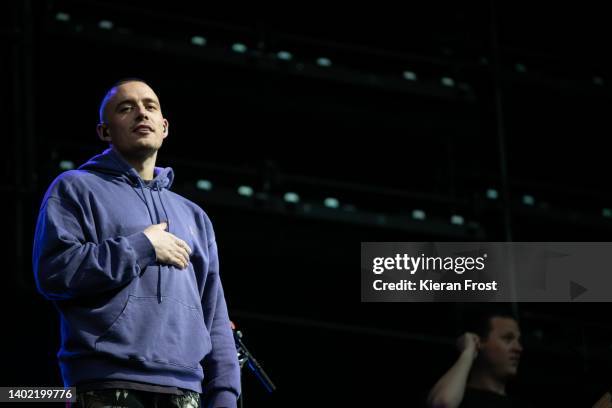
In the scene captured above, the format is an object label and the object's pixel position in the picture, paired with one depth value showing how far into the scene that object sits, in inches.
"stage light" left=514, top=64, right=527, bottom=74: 546.5
